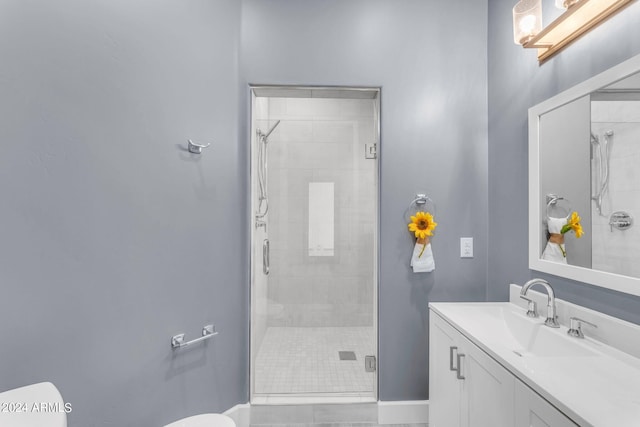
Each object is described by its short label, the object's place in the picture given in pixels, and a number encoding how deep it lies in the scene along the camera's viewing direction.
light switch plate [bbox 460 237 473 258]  2.13
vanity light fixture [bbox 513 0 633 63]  1.25
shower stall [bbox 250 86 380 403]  2.18
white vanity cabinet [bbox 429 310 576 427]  0.97
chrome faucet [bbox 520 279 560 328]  1.39
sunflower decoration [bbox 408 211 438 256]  2.03
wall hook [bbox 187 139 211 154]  1.64
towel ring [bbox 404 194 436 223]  2.11
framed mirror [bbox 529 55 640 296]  1.15
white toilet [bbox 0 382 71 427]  0.88
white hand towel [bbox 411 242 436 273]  2.05
